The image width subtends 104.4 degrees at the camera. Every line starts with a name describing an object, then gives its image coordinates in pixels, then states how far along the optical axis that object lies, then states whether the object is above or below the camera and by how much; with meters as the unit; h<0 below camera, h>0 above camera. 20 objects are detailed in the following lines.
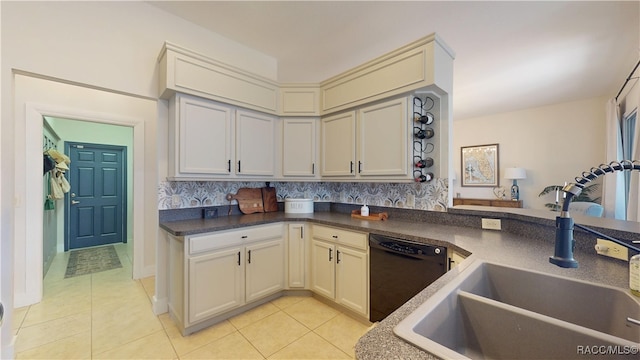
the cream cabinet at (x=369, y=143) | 2.30 +0.37
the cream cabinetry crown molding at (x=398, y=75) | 2.07 +0.98
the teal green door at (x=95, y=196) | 4.24 -0.33
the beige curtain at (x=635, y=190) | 2.71 -0.11
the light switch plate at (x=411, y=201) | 2.55 -0.22
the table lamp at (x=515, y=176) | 4.89 +0.07
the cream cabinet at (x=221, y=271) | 2.02 -0.83
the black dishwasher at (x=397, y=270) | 1.74 -0.68
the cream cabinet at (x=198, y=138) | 2.22 +0.38
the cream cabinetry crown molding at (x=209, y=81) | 2.16 +0.95
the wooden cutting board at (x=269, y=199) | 3.05 -0.25
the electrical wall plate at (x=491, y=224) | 1.95 -0.35
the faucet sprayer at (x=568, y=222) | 0.83 -0.14
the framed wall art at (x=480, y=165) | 5.45 +0.32
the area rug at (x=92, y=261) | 3.36 -1.25
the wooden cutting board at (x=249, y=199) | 2.86 -0.25
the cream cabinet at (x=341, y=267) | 2.18 -0.83
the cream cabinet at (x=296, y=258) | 2.64 -0.84
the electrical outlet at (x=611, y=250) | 1.19 -0.35
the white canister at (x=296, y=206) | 2.92 -0.32
